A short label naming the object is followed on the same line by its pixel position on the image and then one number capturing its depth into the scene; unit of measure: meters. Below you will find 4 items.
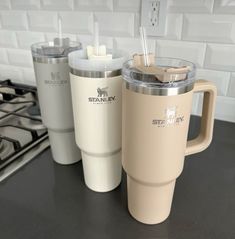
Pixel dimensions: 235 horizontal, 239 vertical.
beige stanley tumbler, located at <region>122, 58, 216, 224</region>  0.34
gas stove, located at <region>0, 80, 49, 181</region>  0.58
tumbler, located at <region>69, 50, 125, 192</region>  0.41
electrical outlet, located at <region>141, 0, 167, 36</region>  0.70
